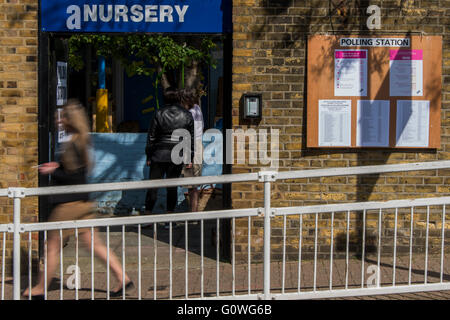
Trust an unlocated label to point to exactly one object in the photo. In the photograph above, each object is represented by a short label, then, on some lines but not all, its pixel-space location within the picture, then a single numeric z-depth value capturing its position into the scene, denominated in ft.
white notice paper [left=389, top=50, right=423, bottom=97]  25.32
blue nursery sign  25.27
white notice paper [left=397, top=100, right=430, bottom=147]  25.46
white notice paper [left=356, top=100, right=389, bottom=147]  25.45
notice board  25.22
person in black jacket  28.81
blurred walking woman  20.42
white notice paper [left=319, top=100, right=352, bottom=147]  25.43
